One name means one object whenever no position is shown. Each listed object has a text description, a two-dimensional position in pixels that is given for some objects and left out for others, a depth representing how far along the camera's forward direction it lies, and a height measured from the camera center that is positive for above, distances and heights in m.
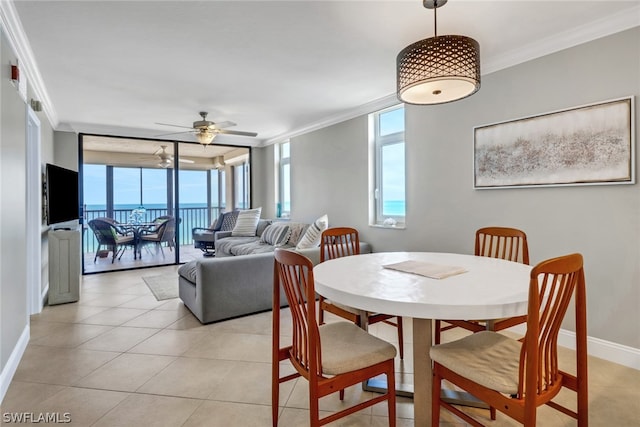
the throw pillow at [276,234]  4.77 -0.30
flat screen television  3.56 +0.25
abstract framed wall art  2.22 +0.49
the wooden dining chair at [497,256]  1.92 -0.31
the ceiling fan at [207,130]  4.26 +1.13
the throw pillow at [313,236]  4.05 -0.27
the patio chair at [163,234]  6.16 -0.35
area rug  4.05 -0.96
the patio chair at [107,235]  5.85 -0.34
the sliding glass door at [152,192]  6.15 +0.50
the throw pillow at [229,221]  6.57 -0.12
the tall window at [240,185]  7.46 +0.72
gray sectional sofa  3.09 -0.70
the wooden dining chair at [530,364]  1.10 -0.61
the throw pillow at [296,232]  4.68 -0.26
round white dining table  1.24 -0.33
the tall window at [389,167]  3.94 +0.58
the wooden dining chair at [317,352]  1.32 -0.61
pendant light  1.74 +0.80
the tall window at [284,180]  6.35 +0.67
